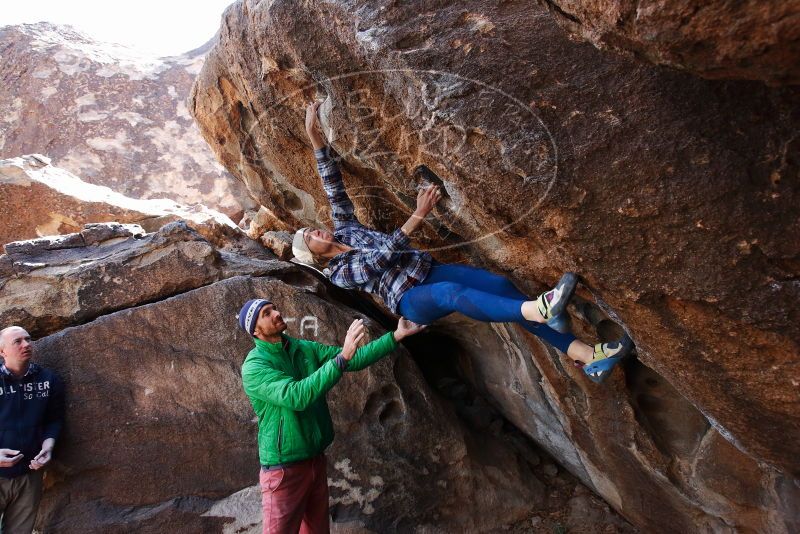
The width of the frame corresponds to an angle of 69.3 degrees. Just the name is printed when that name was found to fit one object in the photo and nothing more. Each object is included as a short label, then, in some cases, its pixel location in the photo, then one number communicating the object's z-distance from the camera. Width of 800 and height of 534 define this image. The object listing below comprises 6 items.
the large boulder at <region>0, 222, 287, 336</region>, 4.27
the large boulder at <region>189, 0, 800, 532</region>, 2.09
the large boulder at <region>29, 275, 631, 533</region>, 3.92
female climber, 2.56
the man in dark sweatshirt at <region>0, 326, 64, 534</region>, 3.43
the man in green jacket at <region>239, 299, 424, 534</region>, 2.63
